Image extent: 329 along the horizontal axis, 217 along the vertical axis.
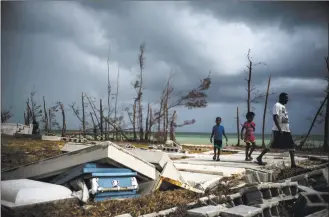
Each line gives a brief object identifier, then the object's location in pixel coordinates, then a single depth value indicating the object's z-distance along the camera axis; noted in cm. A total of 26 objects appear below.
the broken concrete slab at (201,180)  490
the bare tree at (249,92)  1480
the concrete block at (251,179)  501
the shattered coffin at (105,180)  402
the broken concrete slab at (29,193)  347
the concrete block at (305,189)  376
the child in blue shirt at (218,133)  861
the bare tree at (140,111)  1361
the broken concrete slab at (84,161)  419
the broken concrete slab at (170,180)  470
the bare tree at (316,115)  1241
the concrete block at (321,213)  323
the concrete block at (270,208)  342
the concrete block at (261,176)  504
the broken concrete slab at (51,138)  1473
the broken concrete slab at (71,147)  590
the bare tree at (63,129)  1767
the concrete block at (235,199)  371
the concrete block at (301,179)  448
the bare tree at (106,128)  1552
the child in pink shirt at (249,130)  792
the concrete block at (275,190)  398
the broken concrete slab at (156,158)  509
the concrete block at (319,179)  409
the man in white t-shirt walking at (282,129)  609
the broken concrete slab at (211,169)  611
